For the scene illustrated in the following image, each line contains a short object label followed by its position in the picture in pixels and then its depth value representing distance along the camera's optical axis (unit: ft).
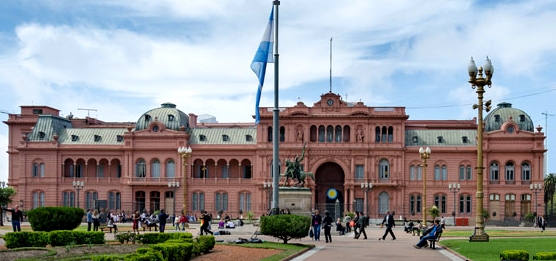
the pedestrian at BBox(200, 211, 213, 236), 139.74
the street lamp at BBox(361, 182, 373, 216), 302.86
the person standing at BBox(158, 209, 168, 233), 154.30
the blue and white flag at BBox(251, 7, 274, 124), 117.80
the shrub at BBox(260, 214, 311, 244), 116.88
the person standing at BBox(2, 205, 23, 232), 138.82
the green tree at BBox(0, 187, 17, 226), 248.67
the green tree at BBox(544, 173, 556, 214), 351.67
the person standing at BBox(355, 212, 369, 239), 150.92
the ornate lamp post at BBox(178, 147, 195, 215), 207.92
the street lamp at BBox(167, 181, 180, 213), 303.58
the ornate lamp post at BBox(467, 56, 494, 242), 128.88
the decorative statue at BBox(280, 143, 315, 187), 181.16
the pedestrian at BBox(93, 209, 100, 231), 162.50
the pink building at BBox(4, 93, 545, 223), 305.73
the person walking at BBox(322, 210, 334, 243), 134.72
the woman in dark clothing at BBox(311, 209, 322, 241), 140.56
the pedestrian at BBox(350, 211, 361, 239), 152.29
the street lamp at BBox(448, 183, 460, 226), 281.74
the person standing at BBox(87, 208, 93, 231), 169.50
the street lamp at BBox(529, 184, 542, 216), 283.59
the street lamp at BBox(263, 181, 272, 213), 306.39
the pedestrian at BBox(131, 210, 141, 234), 157.50
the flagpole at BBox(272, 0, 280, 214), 113.29
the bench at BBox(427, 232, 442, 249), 121.70
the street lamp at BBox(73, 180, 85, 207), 302.45
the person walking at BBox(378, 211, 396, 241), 145.22
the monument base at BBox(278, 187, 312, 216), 167.63
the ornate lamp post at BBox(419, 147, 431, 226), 201.87
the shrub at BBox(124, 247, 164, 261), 66.39
